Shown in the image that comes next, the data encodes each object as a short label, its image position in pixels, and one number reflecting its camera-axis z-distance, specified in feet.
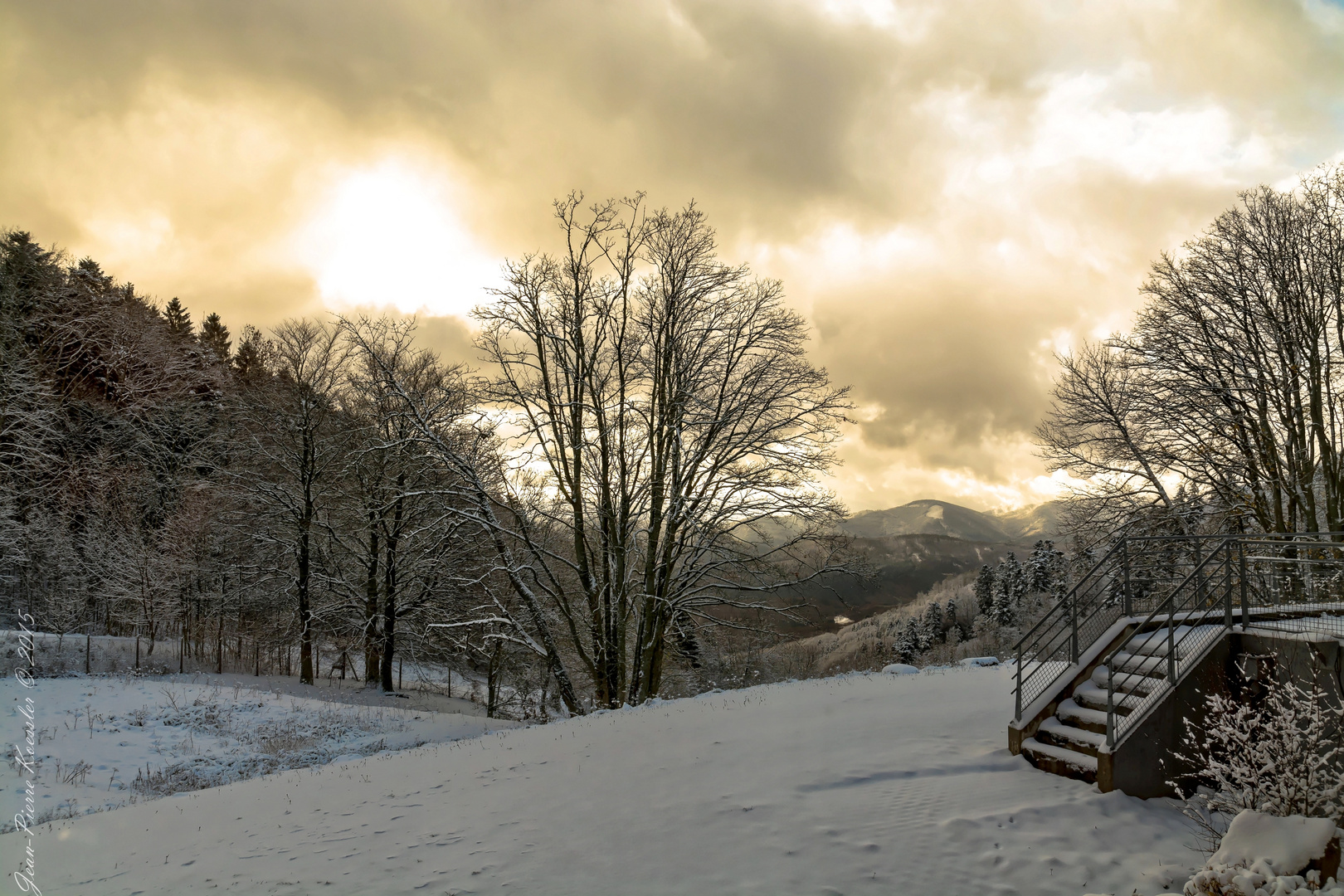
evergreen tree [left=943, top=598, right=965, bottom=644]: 298.04
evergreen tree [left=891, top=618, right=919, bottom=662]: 264.89
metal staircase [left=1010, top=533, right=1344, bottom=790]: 24.54
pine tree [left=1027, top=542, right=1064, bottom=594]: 221.17
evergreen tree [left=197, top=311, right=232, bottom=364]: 179.42
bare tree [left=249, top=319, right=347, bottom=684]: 90.27
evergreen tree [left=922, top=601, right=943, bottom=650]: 291.79
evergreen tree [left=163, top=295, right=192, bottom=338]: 170.71
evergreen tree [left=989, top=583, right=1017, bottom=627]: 249.55
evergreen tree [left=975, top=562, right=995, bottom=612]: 297.33
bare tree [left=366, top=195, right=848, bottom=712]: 56.13
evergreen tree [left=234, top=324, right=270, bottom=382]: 104.55
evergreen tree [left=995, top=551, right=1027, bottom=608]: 256.32
